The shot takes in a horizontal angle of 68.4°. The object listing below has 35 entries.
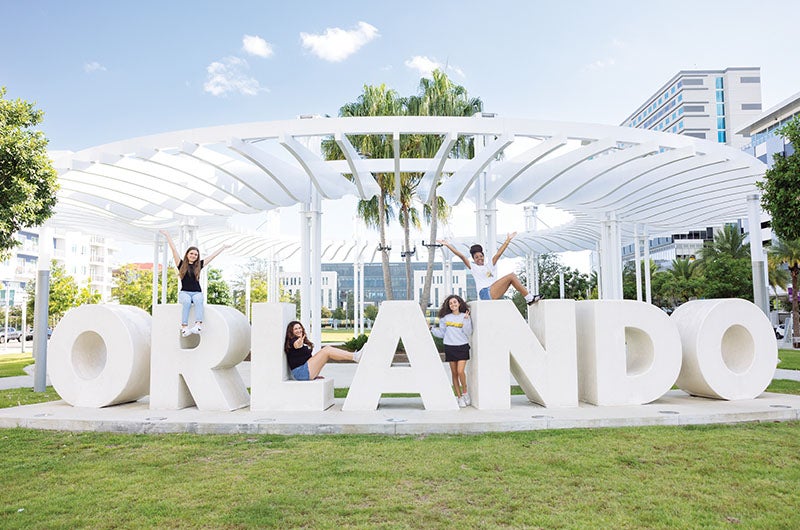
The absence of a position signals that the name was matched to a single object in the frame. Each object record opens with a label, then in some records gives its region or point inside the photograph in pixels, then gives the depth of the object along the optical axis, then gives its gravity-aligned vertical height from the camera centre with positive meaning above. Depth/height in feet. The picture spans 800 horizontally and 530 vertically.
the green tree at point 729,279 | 125.29 +4.12
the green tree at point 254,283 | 147.02 +5.62
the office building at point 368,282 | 266.51 +10.04
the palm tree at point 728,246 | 144.89 +13.14
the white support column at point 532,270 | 100.93 +5.20
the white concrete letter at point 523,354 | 25.45 -2.35
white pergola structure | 37.81 +9.84
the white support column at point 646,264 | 78.44 +4.90
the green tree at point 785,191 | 35.42 +6.52
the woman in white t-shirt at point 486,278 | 28.25 +1.05
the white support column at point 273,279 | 99.04 +4.09
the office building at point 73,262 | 189.98 +16.28
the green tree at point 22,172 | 29.99 +7.03
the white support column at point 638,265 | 76.58 +4.52
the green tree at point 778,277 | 122.01 +4.25
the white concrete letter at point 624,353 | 25.89 -2.43
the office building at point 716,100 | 248.52 +84.07
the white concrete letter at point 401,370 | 25.29 -2.99
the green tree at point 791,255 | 97.97 +7.27
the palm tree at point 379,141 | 65.26 +18.03
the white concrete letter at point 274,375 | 25.54 -3.19
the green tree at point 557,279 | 129.90 +4.61
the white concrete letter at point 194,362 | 25.79 -2.60
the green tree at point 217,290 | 127.54 +2.98
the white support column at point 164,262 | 77.66 +5.64
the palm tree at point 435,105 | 66.03 +22.63
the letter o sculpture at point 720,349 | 26.86 -2.42
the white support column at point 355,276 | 90.33 +3.96
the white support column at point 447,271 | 99.30 +5.06
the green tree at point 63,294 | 112.78 +2.09
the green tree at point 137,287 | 121.80 +3.76
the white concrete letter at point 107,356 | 26.37 -2.37
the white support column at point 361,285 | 92.09 +2.70
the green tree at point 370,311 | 224.12 -3.80
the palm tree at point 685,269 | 158.30 +7.92
